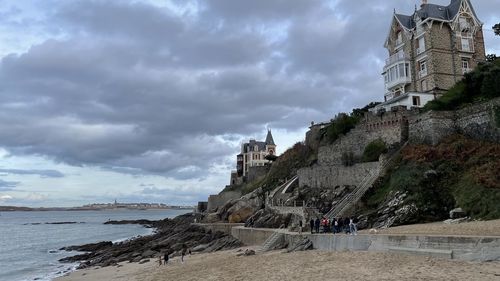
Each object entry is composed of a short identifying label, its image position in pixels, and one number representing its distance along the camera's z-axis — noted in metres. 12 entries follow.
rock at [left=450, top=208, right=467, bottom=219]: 22.11
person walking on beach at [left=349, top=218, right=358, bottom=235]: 21.43
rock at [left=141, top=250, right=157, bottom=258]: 35.05
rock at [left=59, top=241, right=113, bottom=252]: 46.21
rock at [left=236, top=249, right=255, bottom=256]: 25.12
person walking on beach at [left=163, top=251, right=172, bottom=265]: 28.44
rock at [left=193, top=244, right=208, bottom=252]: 34.38
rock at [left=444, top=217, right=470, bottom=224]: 21.17
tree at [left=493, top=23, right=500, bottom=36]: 33.09
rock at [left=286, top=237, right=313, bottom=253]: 22.83
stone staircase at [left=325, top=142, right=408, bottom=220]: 27.94
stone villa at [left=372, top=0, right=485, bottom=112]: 42.16
